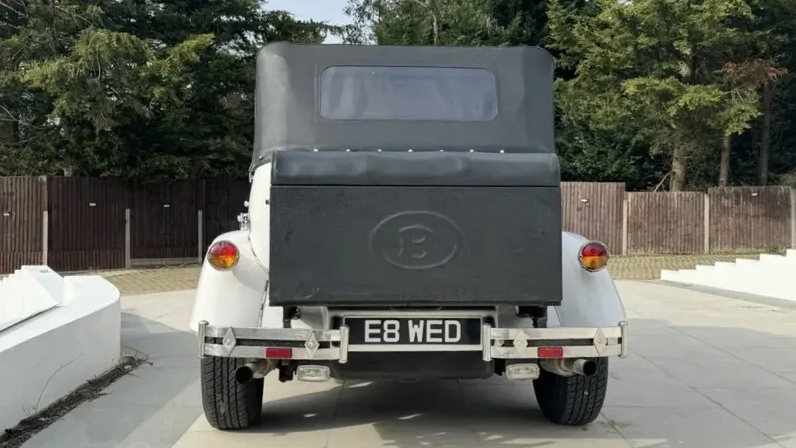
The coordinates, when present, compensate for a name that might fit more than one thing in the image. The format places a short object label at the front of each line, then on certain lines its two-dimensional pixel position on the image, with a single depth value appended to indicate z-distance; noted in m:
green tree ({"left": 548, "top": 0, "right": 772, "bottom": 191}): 19.98
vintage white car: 3.85
